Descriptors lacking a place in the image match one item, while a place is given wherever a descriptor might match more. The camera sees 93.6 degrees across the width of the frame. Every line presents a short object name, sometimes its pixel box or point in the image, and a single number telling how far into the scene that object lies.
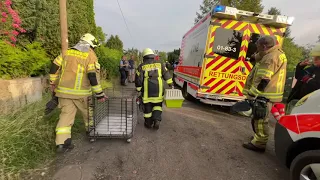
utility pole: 3.11
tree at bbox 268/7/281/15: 21.80
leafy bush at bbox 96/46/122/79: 7.34
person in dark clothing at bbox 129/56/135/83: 8.51
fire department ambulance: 3.94
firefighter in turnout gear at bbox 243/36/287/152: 2.29
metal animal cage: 2.53
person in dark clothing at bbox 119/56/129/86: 7.47
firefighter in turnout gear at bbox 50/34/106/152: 2.28
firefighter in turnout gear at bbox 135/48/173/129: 2.93
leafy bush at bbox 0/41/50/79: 2.91
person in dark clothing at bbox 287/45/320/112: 2.27
